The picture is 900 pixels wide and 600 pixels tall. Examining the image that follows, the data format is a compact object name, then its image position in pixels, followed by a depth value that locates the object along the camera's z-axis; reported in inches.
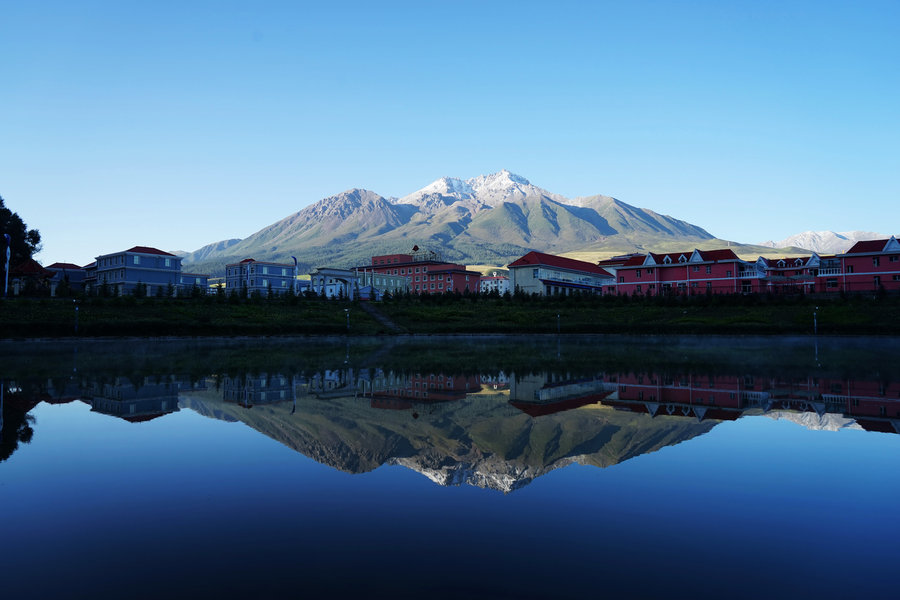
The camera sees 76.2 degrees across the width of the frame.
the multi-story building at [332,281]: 4446.4
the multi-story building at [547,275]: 3757.4
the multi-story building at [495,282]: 7332.2
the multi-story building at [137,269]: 3698.3
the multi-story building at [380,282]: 4678.6
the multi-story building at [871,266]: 2837.1
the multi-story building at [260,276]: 4586.6
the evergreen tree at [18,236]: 2812.5
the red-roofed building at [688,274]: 3171.8
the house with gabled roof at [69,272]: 4151.3
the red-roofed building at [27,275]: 2787.9
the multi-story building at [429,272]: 4958.2
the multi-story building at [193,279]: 4572.1
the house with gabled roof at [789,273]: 3176.7
